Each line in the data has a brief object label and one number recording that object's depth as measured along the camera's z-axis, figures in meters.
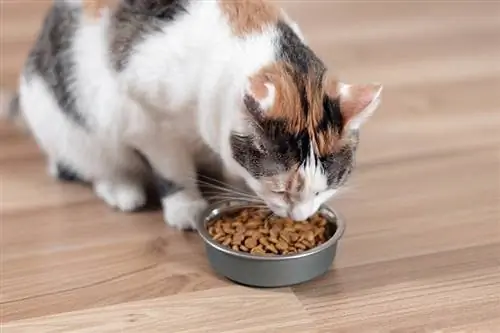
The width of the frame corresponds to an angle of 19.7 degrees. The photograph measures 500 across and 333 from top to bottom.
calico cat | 1.13
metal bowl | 1.18
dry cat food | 1.20
